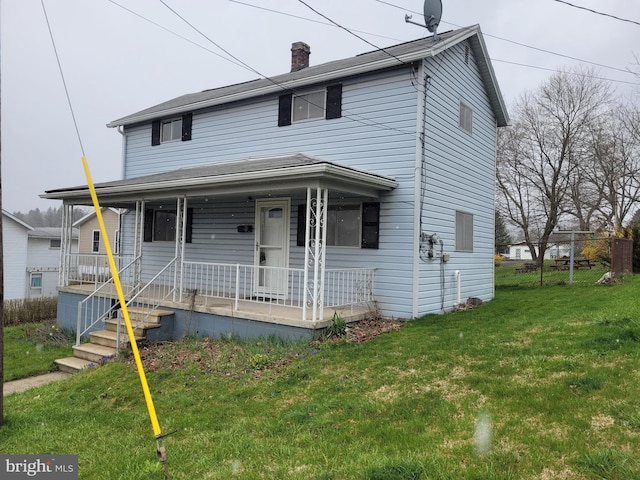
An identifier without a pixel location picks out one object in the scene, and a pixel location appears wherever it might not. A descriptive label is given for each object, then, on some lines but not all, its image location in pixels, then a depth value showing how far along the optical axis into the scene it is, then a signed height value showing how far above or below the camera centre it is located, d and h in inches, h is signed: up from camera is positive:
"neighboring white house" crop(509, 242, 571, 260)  2758.6 +41.1
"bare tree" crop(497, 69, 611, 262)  1043.3 +271.9
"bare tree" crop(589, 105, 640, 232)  1029.2 +234.5
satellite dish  399.9 +221.7
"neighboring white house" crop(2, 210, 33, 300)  1090.1 -24.2
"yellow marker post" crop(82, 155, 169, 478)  137.0 -28.9
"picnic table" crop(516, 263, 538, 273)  1003.6 -19.3
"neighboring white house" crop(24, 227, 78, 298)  1124.5 -42.7
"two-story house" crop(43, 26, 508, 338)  349.1 +52.1
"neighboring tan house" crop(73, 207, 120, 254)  1173.7 +51.2
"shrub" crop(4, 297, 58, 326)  555.2 -81.3
